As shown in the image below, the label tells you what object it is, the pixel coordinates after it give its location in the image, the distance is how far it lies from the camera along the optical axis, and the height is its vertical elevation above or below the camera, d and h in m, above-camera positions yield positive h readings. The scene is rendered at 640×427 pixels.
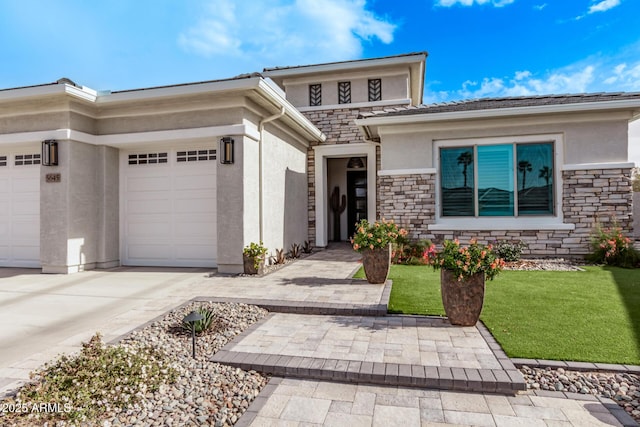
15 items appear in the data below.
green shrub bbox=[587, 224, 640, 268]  7.83 -0.78
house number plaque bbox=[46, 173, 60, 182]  7.52 +0.82
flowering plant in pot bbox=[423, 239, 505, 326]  4.20 -0.76
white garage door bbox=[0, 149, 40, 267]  8.36 +0.19
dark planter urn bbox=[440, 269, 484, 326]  4.21 -0.97
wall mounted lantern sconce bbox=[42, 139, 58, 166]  7.47 +1.31
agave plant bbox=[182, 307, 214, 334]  4.08 -1.23
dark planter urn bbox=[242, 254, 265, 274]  7.32 -1.02
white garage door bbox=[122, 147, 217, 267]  8.21 +0.19
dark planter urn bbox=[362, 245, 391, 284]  6.34 -0.86
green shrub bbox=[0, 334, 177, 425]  2.39 -1.24
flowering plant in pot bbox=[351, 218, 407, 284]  6.35 -0.61
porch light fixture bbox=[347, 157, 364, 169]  13.59 +1.96
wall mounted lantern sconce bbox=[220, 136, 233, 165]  7.38 +1.32
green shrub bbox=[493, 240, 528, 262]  8.55 -0.83
